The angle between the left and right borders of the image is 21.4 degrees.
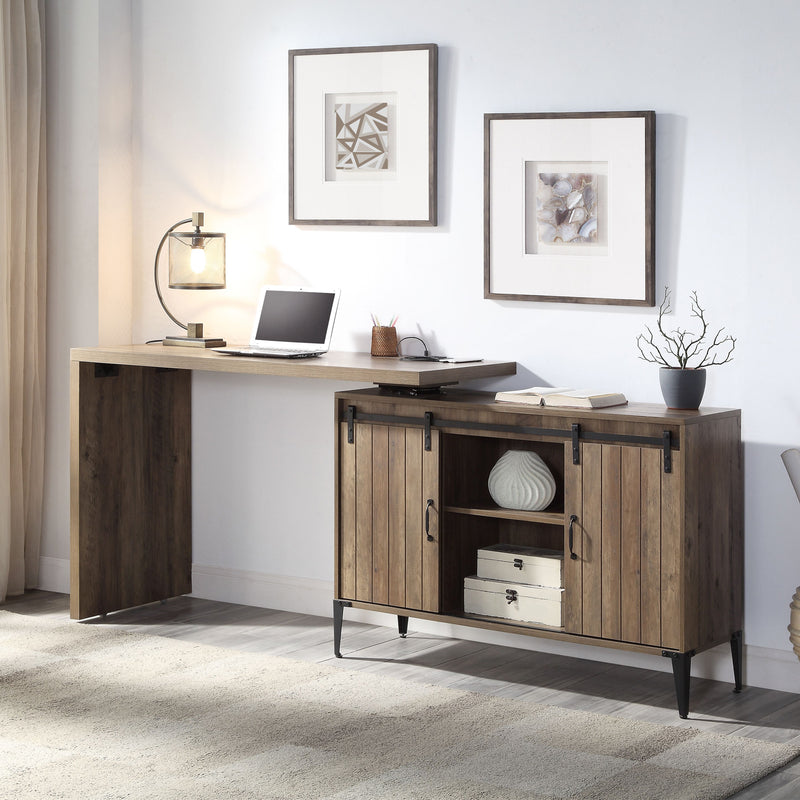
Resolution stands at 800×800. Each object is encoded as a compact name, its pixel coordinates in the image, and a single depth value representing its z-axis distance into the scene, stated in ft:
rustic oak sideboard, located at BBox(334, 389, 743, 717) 19.37
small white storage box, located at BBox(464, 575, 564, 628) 20.80
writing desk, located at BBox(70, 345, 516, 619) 24.48
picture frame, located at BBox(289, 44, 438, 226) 23.63
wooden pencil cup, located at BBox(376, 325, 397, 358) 23.65
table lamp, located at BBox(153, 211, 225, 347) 25.14
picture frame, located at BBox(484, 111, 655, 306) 21.46
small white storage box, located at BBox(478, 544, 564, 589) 20.92
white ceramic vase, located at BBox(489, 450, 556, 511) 21.09
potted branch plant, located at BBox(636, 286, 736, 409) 19.99
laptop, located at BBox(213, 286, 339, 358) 23.84
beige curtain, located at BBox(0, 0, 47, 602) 26.23
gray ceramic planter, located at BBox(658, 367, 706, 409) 19.93
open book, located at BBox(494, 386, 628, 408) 20.20
